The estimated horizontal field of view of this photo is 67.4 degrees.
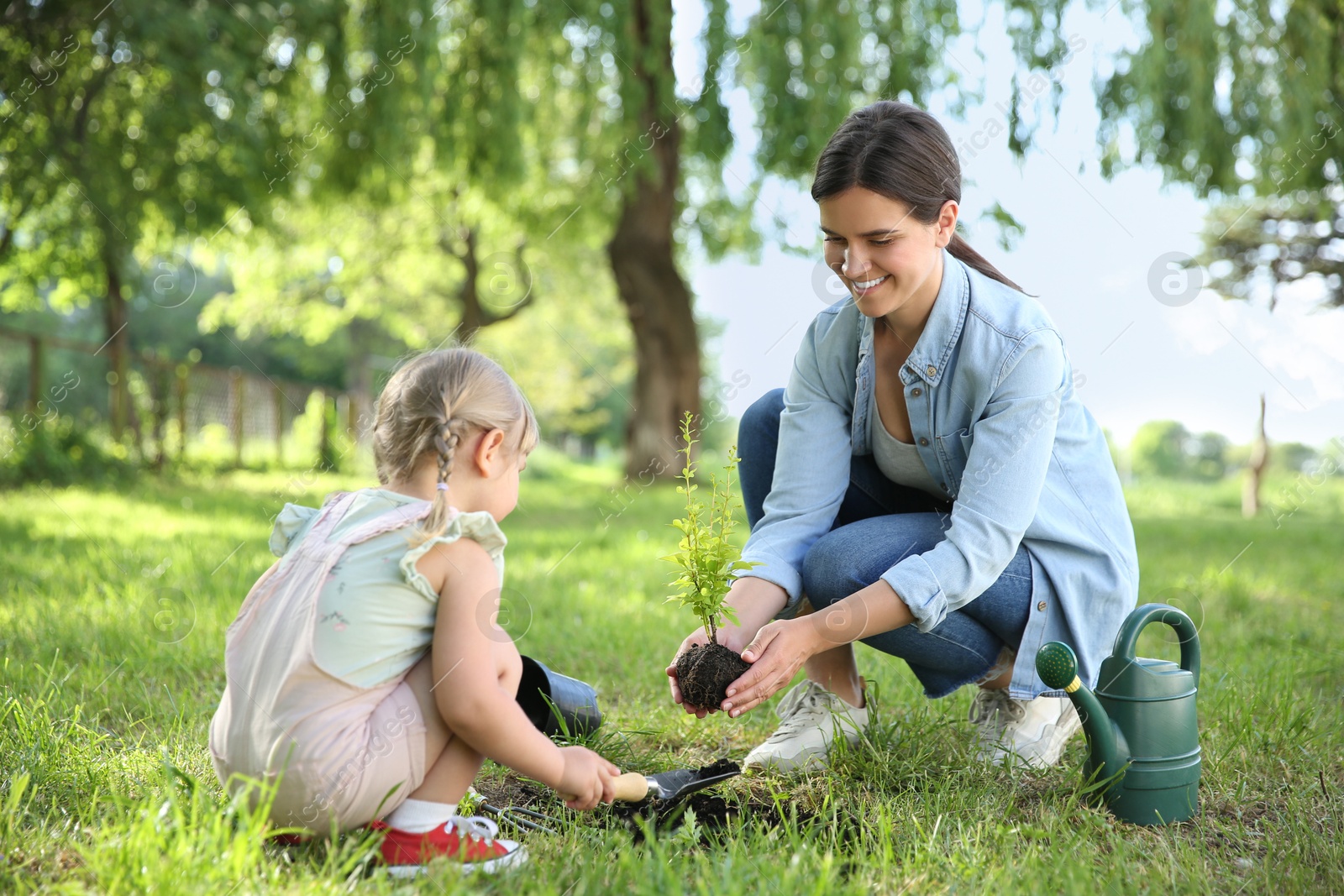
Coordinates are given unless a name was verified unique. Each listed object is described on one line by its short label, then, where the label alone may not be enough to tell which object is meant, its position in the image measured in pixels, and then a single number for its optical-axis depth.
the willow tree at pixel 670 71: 8.20
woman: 2.08
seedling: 1.96
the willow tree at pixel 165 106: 7.61
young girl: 1.62
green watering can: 2.02
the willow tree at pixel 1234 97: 8.09
